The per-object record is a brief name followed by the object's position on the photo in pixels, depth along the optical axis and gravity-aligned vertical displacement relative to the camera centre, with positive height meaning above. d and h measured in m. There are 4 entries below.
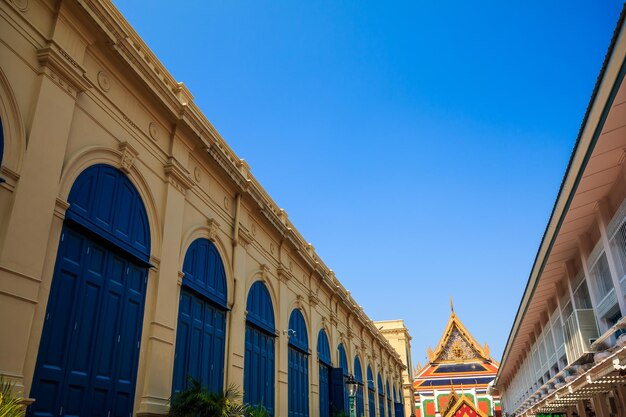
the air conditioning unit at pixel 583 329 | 12.17 +2.40
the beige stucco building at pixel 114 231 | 9.55 +4.65
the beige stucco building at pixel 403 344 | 57.09 +10.06
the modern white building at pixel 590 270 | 7.98 +3.90
